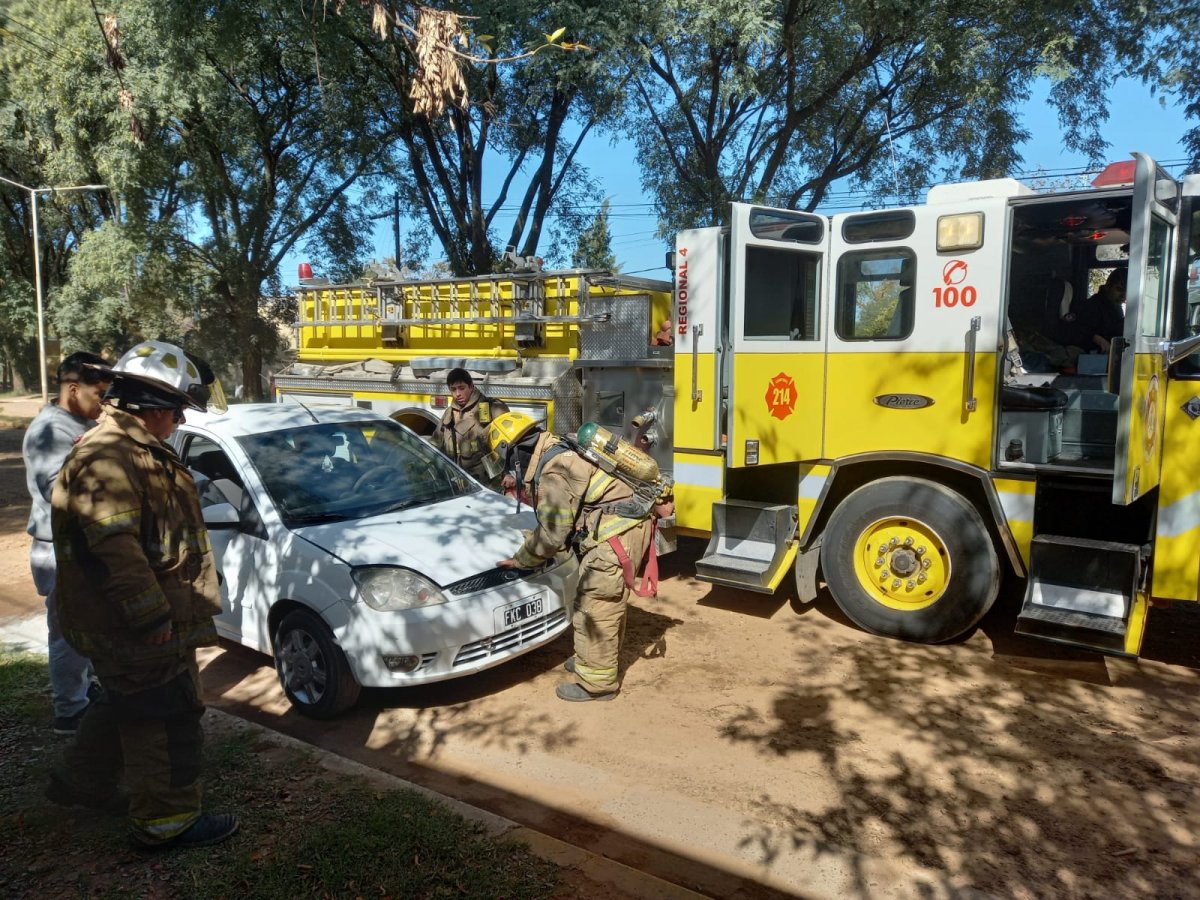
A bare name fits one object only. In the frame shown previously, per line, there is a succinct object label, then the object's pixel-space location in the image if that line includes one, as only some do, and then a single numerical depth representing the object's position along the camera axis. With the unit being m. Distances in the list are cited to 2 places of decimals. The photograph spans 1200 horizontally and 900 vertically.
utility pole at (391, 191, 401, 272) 18.20
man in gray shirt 4.33
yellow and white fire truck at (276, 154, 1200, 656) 5.04
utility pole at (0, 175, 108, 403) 21.40
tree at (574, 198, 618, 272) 18.88
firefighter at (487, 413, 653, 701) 4.85
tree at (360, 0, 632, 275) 12.37
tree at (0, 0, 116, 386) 17.27
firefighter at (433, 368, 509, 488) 7.49
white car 4.55
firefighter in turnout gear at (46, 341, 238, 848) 3.08
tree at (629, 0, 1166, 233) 11.90
